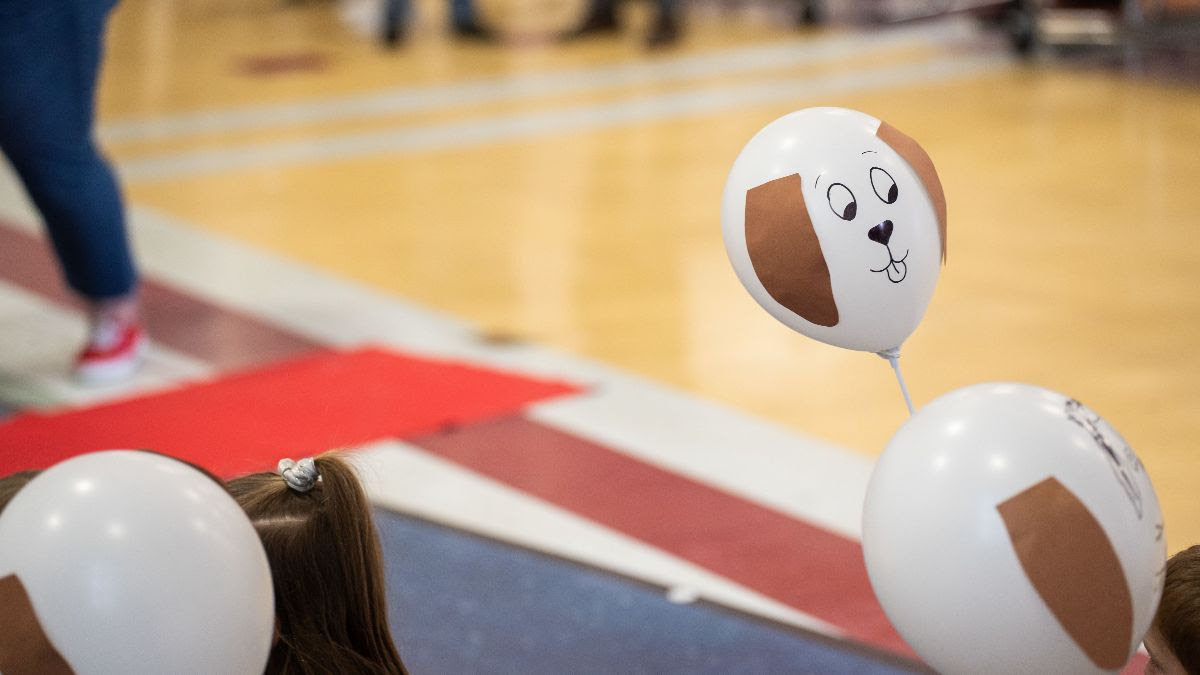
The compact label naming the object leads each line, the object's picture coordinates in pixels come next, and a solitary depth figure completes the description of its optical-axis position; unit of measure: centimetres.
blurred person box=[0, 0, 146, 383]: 564
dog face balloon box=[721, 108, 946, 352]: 401
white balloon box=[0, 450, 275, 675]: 370
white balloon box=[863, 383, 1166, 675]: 376
